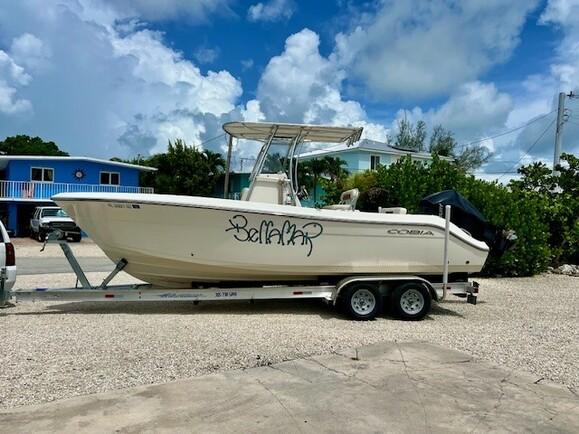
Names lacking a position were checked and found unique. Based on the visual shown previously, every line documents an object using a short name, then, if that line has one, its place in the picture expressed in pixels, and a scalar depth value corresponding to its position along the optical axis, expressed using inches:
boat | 309.3
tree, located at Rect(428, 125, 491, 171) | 2060.8
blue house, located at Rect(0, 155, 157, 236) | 1215.6
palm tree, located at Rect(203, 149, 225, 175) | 1617.9
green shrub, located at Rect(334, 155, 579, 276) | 589.0
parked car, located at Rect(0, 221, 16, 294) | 316.8
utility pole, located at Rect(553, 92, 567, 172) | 1042.1
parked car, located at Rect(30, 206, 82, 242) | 1050.1
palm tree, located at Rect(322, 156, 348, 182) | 1403.8
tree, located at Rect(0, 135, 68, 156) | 2218.3
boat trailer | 311.9
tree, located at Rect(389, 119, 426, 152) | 2154.3
